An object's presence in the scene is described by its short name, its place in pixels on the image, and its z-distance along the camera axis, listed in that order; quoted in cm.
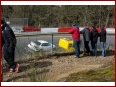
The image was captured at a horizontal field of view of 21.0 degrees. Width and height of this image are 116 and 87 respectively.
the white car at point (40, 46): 1306
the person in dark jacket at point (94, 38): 1378
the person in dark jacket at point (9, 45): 1023
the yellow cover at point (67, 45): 1462
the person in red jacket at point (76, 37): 1313
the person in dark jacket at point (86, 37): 1366
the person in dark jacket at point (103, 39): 1376
